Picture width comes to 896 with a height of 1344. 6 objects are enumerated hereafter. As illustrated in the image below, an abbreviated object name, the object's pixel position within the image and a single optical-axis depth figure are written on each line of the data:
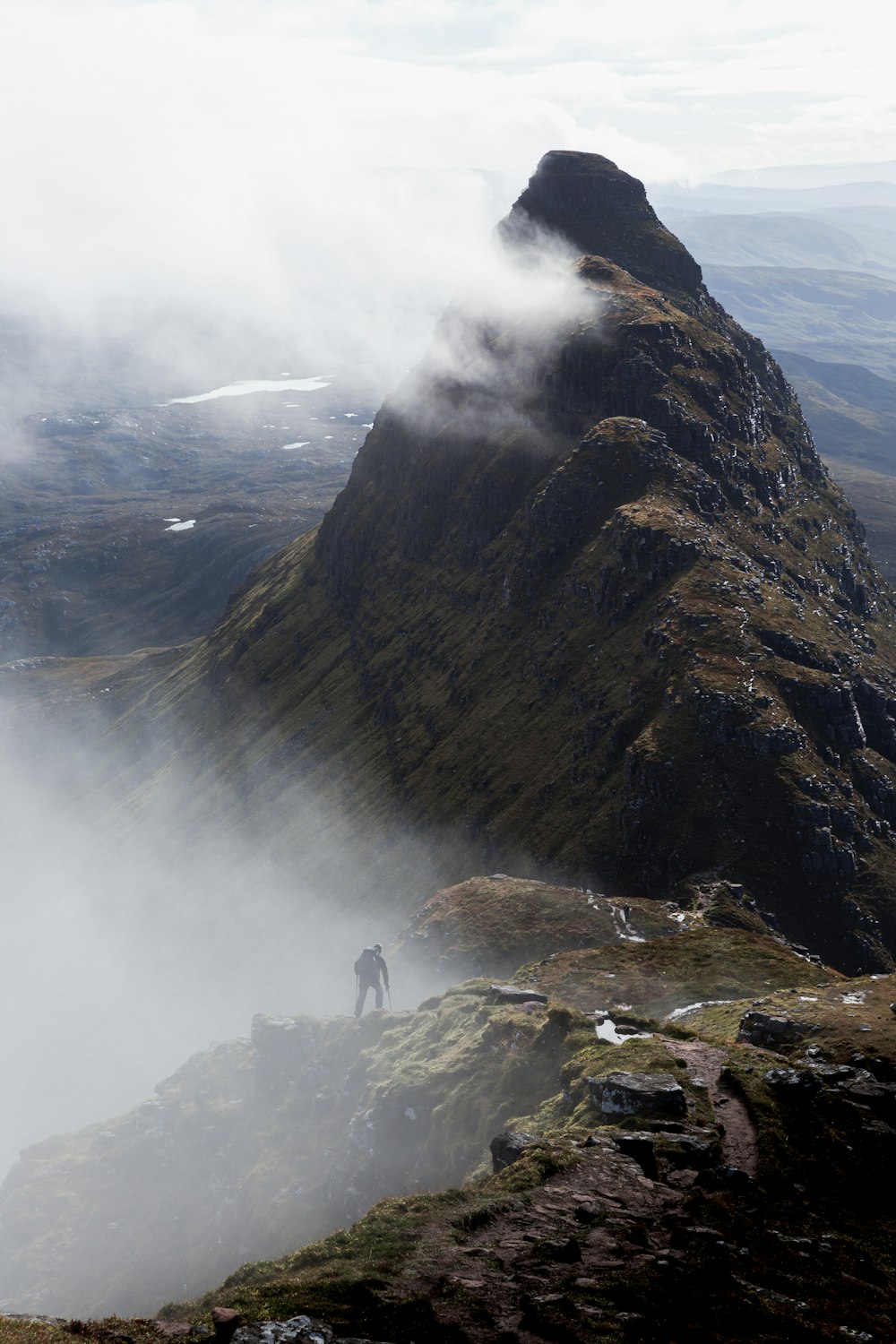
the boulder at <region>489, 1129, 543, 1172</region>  46.06
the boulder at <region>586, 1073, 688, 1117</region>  46.12
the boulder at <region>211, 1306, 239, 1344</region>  30.66
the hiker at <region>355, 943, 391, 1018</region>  88.00
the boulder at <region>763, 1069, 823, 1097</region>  46.28
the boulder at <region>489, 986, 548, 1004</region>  71.62
